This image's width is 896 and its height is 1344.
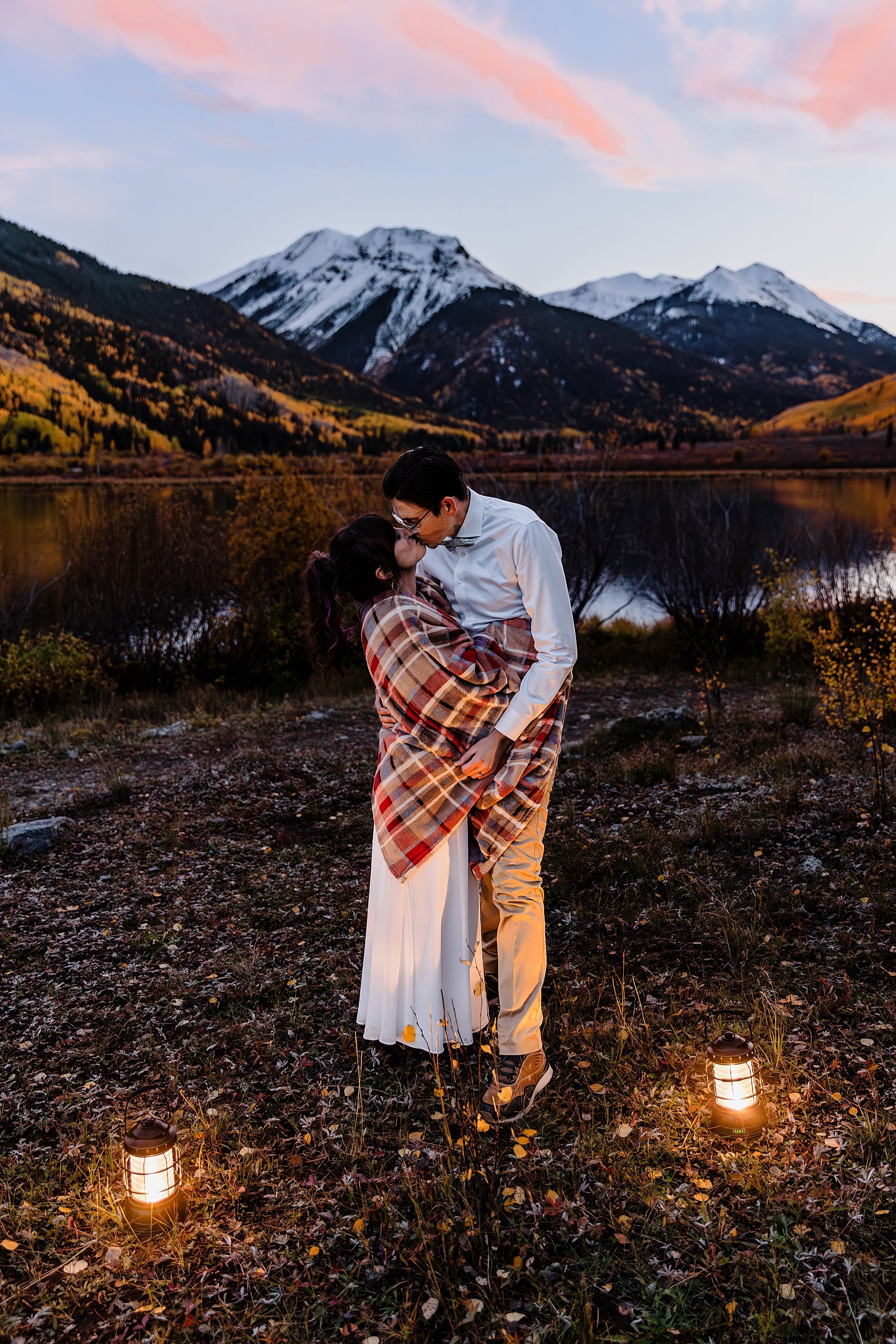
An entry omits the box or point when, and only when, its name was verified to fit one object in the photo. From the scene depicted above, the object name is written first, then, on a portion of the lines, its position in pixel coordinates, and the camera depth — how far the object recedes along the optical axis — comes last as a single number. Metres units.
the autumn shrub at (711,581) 14.49
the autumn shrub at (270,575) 14.38
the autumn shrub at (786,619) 13.43
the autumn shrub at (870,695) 6.28
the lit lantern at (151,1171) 2.75
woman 2.96
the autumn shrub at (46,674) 13.02
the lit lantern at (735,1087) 3.00
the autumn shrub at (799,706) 8.81
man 2.89
